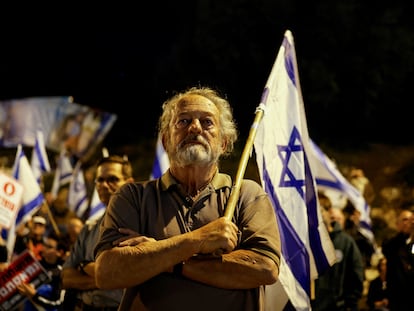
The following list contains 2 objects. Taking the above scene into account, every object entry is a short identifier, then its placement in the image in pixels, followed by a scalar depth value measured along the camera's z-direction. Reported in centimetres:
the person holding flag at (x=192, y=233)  348
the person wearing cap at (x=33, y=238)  1149
